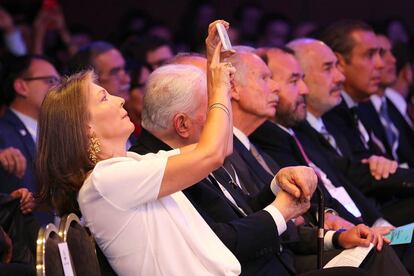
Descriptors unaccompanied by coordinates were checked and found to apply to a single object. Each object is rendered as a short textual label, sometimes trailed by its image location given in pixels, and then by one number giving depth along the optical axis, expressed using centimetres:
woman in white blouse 577
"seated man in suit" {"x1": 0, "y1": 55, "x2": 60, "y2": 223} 856
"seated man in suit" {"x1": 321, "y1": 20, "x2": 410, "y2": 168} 1192
